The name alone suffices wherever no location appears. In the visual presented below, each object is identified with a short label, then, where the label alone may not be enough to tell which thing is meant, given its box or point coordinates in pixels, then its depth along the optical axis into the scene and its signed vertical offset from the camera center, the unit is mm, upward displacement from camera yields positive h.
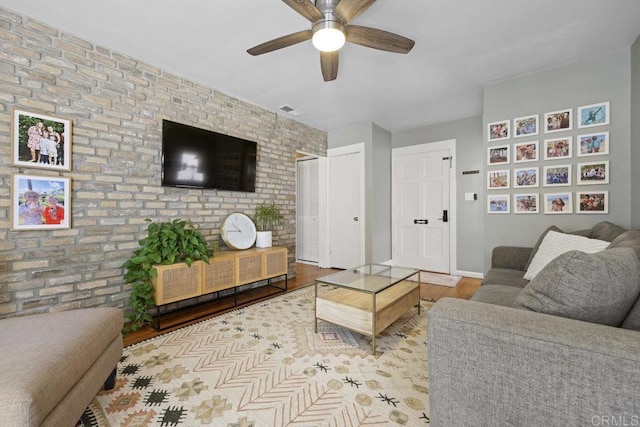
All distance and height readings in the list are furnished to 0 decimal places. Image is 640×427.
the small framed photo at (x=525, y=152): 2842 +666
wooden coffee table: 1941 -697
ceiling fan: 1662 +1245
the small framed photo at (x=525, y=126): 2830 +939
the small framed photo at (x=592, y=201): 2500 +117
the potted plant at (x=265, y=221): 3404 -104
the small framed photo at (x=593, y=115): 2500 +938
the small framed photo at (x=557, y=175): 2674 +388
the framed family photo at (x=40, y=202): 1938 +80
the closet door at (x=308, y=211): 5273 +38
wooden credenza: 2348 -611
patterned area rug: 1336 -1001
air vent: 3709 +1469
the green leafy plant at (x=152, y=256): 2293 -389
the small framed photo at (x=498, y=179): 3004 +388
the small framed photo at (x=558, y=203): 2670 +109
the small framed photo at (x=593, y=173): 2496 +390
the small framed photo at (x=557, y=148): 2670 +664
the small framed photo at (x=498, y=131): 2992 +937
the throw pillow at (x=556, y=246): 1705 -223
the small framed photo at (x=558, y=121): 2658 +938
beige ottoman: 850 -572
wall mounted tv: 2729 +612
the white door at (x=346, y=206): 4516 +127
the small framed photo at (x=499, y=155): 2992 +666
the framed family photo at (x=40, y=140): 1935 +551
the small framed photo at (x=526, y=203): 2844 +116
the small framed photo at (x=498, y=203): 3008 +120
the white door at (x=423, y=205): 4270 +136
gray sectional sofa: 716 -406
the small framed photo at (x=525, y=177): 2838 +392
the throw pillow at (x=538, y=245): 2420 -285
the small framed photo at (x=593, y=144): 2494 +660
